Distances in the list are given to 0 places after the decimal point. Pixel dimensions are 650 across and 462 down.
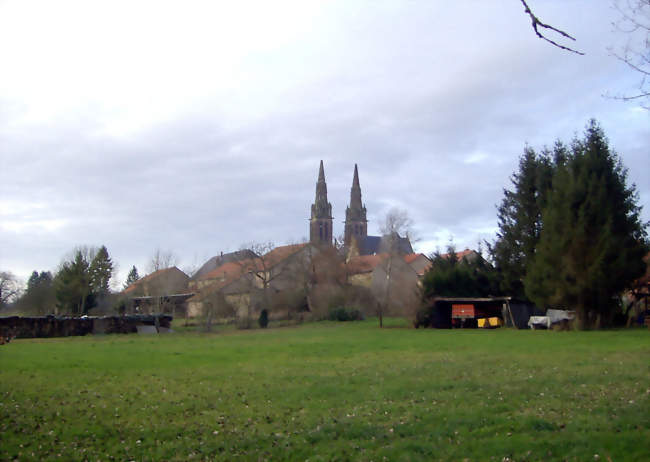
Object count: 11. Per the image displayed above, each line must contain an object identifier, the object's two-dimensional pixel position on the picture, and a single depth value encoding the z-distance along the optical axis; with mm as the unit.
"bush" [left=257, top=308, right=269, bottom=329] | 46781
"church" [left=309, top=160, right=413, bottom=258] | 128000
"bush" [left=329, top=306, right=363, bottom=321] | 49094
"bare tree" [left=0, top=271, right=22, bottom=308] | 66812
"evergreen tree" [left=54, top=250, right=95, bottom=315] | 59312
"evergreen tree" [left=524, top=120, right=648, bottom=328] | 31734
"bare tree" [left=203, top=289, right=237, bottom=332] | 52750
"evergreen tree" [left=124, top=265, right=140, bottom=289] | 121188
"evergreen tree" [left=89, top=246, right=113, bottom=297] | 63469
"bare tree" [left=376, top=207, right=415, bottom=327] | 60306
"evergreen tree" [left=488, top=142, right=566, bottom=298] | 39625
